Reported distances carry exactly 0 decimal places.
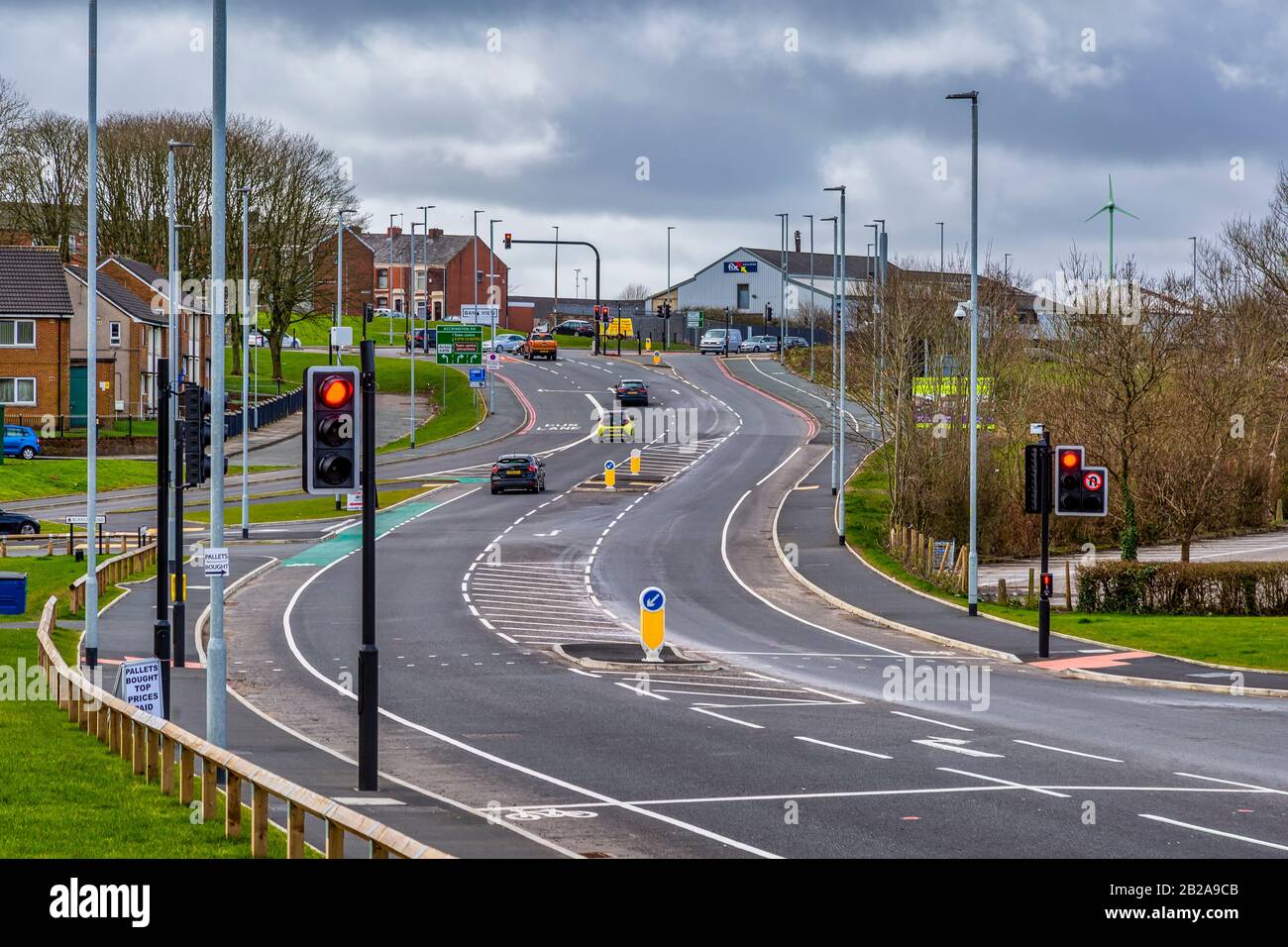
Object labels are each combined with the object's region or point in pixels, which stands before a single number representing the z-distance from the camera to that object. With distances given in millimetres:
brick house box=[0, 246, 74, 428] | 78812
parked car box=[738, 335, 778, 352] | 128375
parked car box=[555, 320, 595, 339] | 143000
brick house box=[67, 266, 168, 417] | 81312
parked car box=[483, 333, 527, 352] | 124875
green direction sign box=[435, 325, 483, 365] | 87375
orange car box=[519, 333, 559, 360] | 118562
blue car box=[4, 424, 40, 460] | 70125
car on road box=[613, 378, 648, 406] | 89250
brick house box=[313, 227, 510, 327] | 145875
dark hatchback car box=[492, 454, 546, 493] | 61375
